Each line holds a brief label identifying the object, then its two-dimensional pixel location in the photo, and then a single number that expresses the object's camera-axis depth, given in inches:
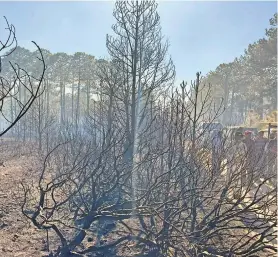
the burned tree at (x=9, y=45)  81.7
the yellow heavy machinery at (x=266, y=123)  773.3
